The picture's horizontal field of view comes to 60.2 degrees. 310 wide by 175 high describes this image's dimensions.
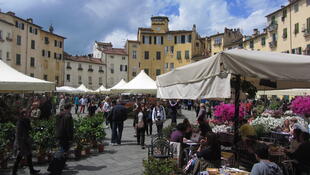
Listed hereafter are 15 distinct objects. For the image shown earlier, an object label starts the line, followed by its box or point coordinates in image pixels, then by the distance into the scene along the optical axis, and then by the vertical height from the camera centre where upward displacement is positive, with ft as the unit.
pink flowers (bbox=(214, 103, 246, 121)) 25.46 -1.96
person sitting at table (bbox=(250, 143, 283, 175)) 11.69 -3.28
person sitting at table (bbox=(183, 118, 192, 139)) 23.35 -3.49
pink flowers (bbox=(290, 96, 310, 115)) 28.41 -1.49
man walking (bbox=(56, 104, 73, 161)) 21.66 -3.03
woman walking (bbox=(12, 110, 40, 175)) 20.56 -3.69
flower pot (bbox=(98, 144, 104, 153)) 30.48 -6.46
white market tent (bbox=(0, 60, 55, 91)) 27.53 +0.97
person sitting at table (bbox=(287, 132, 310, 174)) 15.56 -3.82
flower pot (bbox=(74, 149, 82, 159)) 27.38 -6.44
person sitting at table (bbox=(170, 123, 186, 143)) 20.99 -3.37
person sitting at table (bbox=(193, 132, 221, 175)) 16.75 -4.04
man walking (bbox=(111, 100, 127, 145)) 34.40 -3.57
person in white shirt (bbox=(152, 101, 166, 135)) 36.47 -3.23
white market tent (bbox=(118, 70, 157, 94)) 52.60 +1.12
